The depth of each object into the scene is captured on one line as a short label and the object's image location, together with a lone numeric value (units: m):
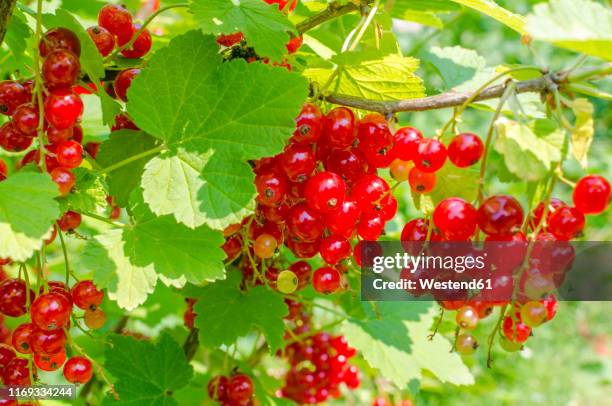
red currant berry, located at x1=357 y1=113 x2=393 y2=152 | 0.40
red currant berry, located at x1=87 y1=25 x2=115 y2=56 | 0.41
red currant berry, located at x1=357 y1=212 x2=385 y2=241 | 0.40
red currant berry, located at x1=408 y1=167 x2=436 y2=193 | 0.39
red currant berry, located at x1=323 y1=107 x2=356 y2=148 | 0.39
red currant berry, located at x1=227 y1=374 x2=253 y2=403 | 0.48
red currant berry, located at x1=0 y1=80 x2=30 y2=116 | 0.40
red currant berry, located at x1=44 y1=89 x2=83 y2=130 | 0.38
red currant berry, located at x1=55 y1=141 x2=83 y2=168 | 0.38
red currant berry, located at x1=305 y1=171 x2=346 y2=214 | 0.39
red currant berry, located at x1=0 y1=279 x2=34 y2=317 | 0.40
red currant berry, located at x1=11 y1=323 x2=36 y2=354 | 0.39
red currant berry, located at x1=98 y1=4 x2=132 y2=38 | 0.42
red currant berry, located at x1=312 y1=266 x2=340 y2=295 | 0.42
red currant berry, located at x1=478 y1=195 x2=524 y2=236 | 0.37
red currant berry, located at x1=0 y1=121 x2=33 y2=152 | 0.40
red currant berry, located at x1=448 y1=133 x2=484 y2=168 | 0.38
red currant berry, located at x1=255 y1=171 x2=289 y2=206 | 0.39
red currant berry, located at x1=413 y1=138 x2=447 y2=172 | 0.38
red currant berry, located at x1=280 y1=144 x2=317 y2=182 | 0.39
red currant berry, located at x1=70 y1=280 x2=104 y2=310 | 0.40
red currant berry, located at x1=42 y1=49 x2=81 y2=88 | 0.39
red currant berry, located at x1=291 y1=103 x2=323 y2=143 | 0.39
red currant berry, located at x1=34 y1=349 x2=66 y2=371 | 0.39
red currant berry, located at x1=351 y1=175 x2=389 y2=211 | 0.39
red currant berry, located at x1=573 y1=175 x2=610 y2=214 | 0.37
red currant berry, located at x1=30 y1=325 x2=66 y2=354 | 0.39
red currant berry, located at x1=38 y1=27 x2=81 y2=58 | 0.40
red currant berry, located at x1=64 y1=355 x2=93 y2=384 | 0.40
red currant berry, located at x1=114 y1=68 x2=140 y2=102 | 0.41
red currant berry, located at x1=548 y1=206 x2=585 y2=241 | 0.37
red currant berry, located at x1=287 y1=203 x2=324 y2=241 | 0.40
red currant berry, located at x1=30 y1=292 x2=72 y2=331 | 0.38
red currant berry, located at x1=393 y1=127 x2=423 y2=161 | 0.39
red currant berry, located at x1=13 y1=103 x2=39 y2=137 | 0.39
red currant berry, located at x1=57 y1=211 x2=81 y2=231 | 0.40
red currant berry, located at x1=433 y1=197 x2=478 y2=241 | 0.37
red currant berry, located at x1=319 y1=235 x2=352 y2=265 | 0.40
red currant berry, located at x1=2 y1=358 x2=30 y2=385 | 0.40
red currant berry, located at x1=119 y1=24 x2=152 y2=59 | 0.43
